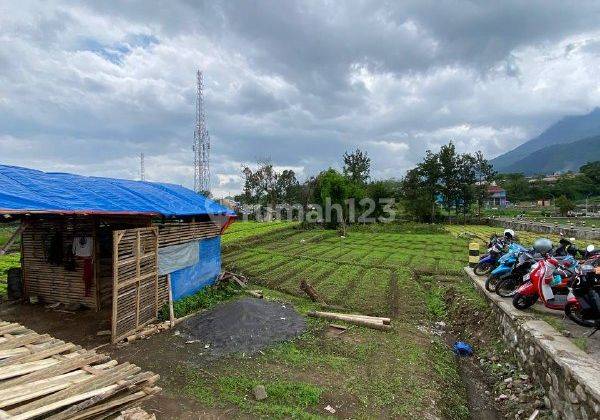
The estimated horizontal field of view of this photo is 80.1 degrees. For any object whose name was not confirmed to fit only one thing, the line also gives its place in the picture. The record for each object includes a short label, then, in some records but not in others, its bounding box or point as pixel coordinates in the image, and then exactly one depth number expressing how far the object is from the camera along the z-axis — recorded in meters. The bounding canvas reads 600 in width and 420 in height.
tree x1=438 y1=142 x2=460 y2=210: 47.88
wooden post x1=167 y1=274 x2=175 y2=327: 9.07
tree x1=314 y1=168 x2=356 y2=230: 34.94
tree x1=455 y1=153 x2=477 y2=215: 47.59
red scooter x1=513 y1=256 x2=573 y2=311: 7.44
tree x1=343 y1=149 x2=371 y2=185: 55.74
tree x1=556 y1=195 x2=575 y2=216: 47.66
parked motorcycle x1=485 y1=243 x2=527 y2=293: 9.28
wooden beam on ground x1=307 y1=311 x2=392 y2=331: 8.79
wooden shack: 7.95
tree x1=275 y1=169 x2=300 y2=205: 58.62
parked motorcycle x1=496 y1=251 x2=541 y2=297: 8.73
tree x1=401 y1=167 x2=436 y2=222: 44.34
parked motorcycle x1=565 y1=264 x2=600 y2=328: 6.35
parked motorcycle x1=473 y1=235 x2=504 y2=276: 11.29
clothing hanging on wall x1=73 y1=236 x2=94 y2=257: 9.88
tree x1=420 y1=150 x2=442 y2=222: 47.22
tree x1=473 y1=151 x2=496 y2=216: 49.59
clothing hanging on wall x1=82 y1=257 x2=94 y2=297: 9.98
